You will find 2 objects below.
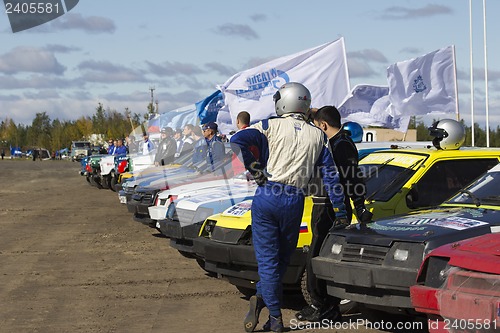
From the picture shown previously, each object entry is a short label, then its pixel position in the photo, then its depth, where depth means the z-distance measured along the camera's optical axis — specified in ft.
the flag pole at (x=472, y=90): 61.57
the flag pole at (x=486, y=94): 58.01
